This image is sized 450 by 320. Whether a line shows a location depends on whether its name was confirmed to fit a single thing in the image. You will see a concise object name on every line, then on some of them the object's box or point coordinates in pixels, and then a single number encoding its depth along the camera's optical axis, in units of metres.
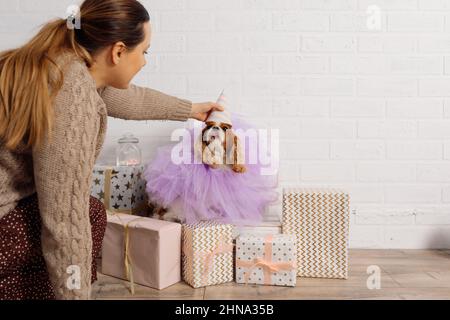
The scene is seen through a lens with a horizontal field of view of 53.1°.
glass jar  1.83
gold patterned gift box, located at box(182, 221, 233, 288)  1.40
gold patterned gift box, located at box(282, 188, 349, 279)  1.48
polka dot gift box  1.42
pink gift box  1.39
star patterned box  1.61
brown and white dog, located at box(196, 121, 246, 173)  1.42
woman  0.88
